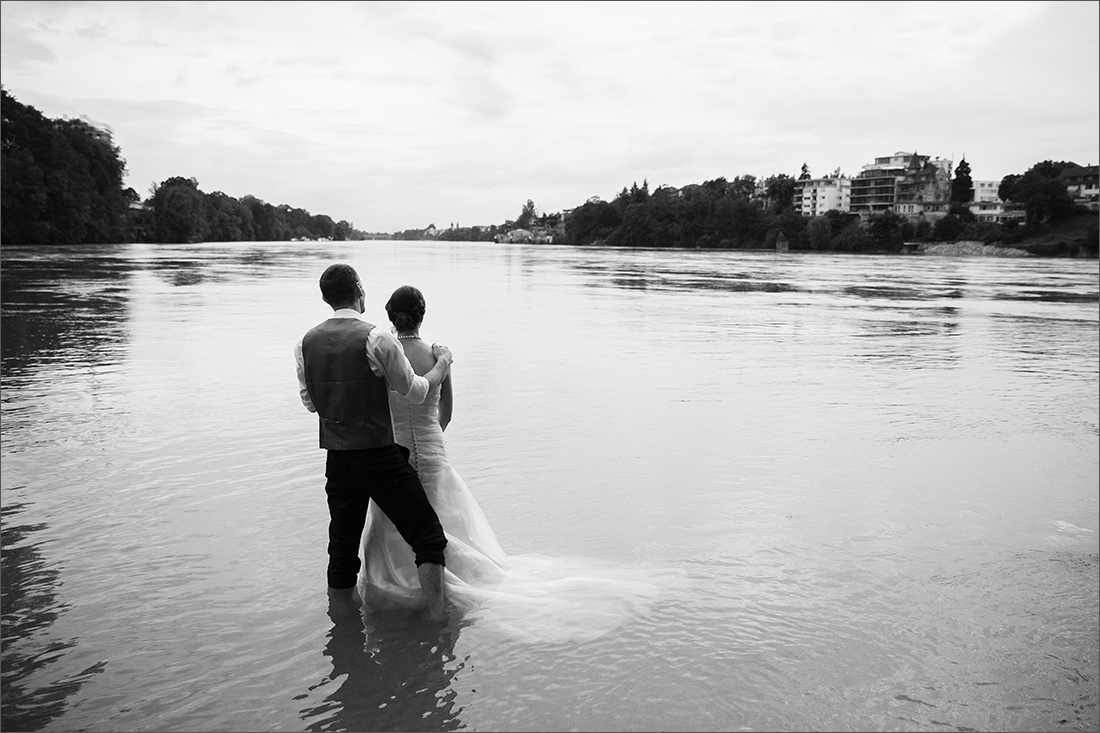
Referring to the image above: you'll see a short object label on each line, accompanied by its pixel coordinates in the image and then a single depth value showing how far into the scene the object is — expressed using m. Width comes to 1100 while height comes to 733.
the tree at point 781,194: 170.75
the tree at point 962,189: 153.75
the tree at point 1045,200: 125.50
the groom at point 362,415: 4.13
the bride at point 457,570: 4.50
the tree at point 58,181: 77.75
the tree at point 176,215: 124.56
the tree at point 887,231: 131.62
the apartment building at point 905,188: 149.75
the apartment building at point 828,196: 170.09
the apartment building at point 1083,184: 139.39
